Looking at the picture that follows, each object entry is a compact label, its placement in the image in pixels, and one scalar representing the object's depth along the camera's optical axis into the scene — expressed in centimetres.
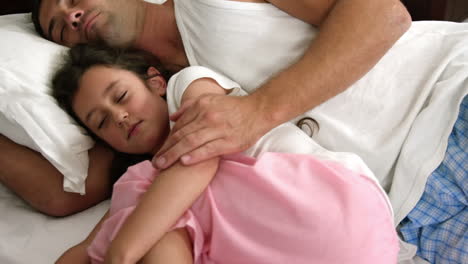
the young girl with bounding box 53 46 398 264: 77
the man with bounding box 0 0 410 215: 91
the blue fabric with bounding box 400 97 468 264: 95
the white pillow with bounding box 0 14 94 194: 111
